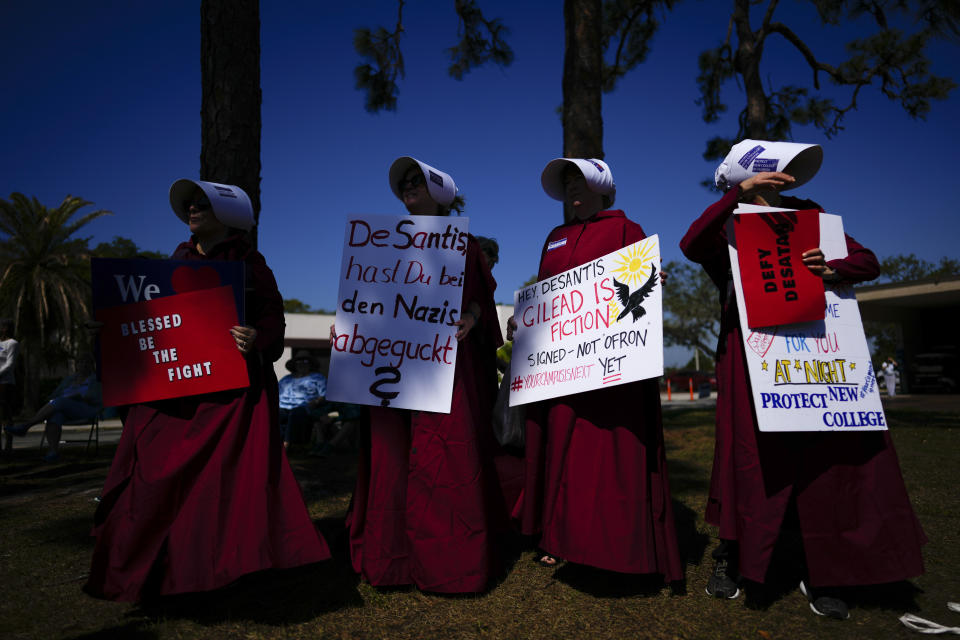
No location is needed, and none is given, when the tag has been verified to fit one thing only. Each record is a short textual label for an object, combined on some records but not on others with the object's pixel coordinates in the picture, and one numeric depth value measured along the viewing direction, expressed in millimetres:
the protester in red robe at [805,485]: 2527
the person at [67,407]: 7523
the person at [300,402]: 7645
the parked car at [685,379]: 35062
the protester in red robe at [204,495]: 2559
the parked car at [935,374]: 24672
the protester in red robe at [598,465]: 2809
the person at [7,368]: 8141
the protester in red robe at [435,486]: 2943
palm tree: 21891
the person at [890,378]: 23359
